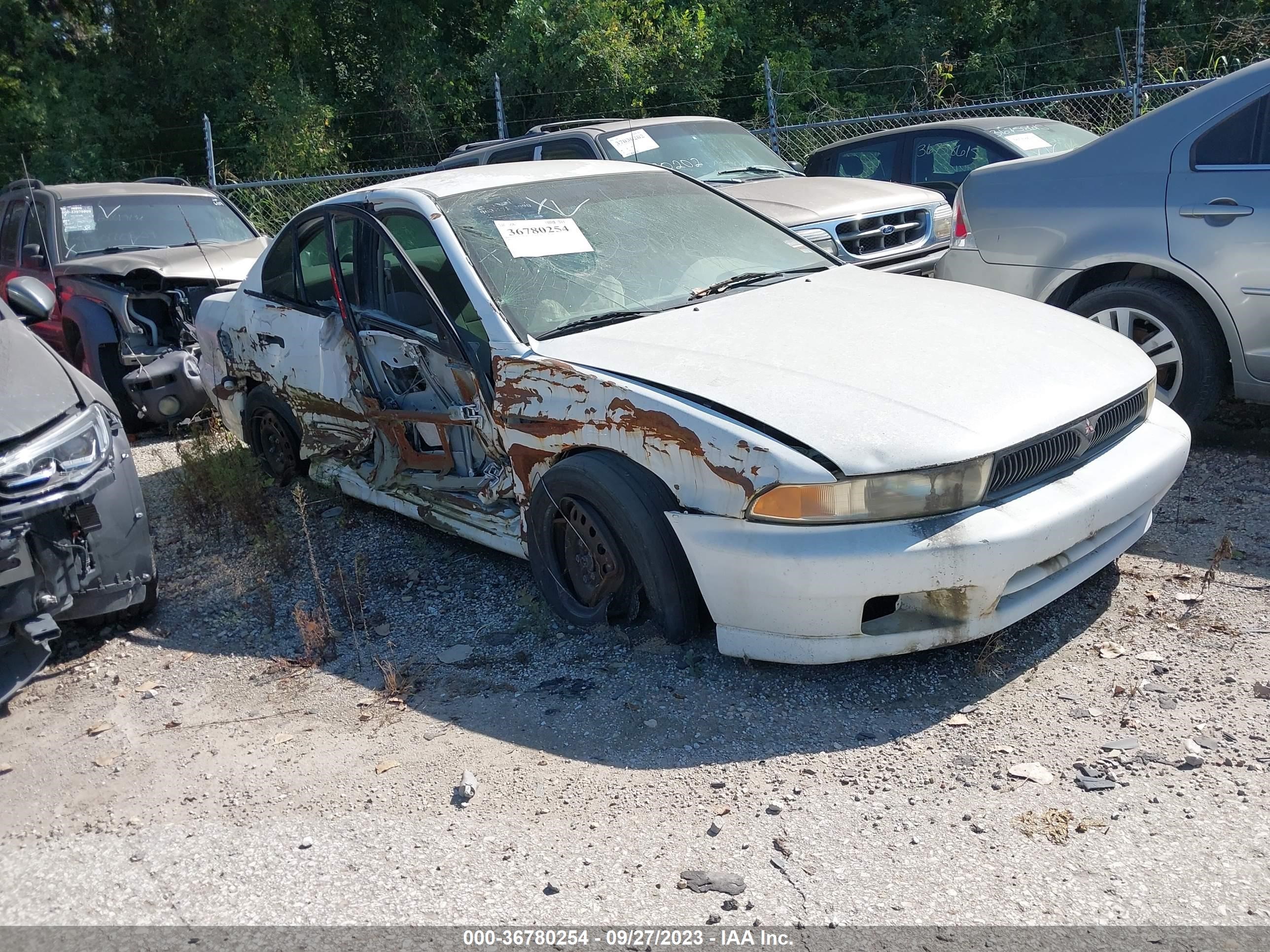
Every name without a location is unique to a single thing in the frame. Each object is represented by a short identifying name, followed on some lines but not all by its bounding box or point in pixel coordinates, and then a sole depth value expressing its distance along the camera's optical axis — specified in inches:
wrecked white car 126.9
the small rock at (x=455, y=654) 158.7
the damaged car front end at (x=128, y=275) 299.0
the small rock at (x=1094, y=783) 114.0
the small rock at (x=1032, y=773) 116.3
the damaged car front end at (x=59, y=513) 145.0
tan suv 292.0
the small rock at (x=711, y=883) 104.2
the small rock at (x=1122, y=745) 120.4
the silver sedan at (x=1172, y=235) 194.5
